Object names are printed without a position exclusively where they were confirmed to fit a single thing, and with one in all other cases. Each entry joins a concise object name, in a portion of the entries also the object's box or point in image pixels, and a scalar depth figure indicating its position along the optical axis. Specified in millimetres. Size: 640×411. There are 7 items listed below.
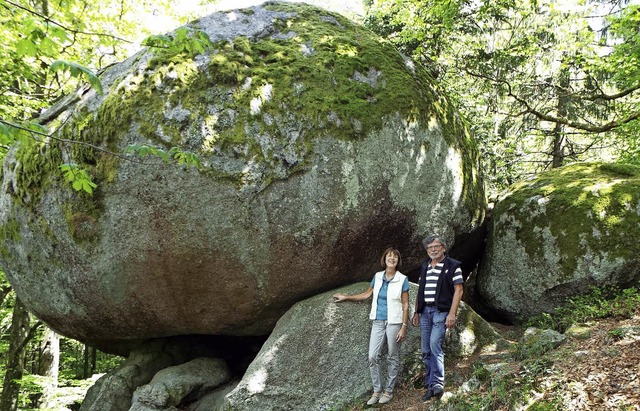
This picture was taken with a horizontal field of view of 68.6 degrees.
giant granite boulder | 6277
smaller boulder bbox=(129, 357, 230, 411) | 6754
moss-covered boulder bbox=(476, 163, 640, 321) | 6949
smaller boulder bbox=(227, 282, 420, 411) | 5855
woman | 5633
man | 5367
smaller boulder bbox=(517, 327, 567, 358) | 5648
